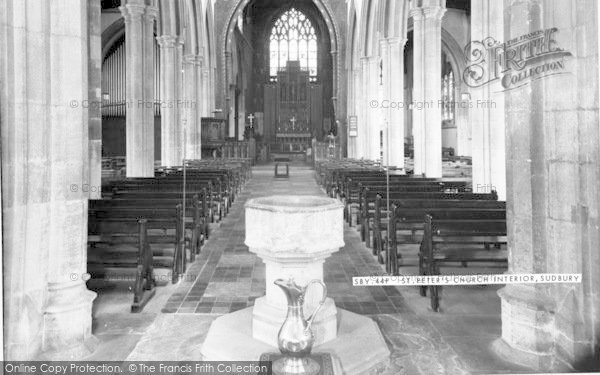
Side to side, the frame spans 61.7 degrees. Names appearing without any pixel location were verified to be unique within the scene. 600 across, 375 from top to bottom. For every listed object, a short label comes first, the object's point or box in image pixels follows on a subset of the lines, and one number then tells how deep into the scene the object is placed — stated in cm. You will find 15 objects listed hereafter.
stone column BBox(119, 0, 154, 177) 1191
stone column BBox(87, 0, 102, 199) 841
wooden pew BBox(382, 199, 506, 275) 561
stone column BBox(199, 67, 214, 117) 2277
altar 3038
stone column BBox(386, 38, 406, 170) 1548
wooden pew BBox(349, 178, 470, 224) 794
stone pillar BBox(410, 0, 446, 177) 1204
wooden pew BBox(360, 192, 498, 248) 687
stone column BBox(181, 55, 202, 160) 1870
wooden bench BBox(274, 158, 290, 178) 1833
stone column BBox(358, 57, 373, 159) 2106
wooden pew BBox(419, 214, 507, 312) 483
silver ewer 278
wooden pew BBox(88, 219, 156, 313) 475
